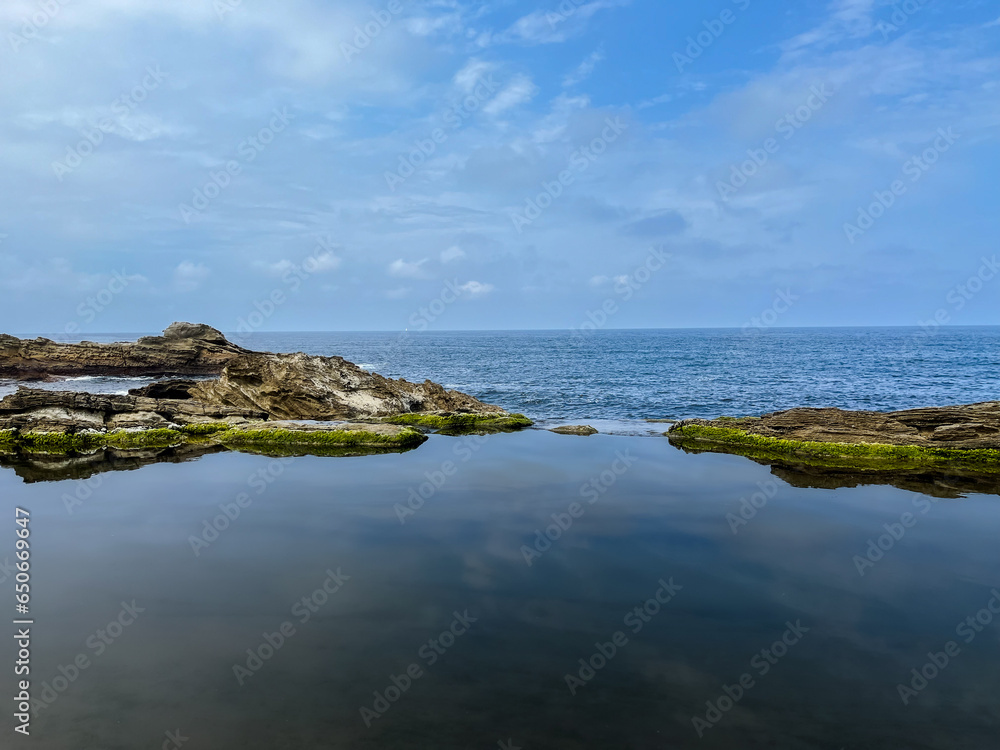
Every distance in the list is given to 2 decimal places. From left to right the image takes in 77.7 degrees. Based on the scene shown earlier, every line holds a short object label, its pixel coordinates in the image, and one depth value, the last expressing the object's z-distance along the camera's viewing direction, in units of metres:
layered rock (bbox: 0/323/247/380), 72.94
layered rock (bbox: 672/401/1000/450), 26.44
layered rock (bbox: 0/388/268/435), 30.22
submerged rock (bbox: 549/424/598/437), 32.72
